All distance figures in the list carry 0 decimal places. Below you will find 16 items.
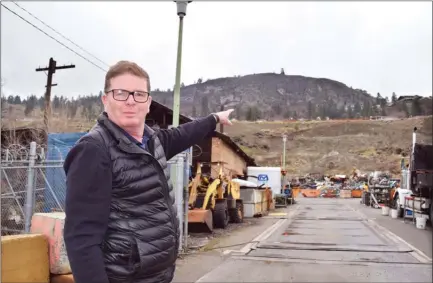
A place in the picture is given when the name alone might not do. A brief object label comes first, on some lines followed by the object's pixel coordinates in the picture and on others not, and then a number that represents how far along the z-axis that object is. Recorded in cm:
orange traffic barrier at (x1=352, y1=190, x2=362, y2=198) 6216
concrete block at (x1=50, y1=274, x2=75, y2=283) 658
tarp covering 1362
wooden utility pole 2392
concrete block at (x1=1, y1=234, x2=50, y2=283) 578
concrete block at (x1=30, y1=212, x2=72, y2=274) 649
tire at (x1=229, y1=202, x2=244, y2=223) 1886
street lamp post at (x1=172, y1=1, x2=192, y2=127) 1095
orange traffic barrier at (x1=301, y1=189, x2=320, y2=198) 6425
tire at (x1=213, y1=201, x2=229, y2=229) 1614
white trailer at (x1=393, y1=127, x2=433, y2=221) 1659
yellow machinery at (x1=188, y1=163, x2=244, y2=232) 1436
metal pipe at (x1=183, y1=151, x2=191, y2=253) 1112
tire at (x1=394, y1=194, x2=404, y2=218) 2438
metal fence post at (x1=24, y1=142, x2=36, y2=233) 841
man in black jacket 226
